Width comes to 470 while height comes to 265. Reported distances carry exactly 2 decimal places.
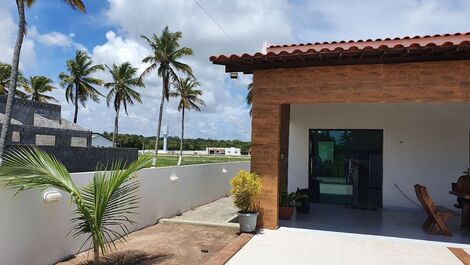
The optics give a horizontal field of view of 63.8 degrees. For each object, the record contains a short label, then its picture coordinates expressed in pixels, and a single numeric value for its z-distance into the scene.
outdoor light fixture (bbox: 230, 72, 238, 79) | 8.65
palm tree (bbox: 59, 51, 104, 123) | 41.50
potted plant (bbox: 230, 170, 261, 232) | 7.60
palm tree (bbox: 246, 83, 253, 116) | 38.80
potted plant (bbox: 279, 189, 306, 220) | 9.16
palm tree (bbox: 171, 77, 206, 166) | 44.66
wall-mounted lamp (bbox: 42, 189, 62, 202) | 5.41
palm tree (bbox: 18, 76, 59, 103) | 44.12
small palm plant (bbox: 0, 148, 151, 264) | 4.66
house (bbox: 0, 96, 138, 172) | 18.55
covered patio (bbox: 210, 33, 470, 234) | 7.05
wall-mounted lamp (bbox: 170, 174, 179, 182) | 9.80
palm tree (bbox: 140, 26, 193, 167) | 34.31
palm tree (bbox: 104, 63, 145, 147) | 40.62
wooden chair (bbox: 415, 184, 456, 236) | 7.79
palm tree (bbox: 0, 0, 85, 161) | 14.30
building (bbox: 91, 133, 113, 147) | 65.22
